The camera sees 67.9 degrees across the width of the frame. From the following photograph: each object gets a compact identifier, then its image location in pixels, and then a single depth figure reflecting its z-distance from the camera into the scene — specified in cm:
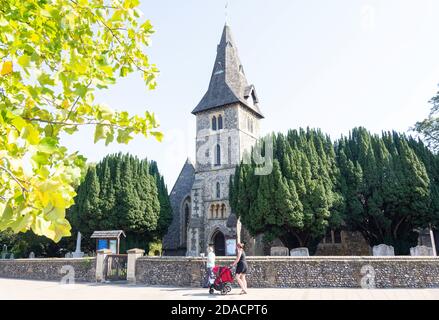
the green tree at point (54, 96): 163
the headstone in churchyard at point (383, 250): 1744
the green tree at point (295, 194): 2089
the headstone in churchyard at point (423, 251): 1597
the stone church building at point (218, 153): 2805
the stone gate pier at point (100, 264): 1560
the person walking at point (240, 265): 1031
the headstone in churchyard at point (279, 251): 1819
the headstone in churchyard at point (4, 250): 2779
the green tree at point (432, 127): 2823
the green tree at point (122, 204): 2620
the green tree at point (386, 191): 2072
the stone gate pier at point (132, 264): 1485
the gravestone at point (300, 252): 1658
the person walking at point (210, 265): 1151
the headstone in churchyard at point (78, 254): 2152
